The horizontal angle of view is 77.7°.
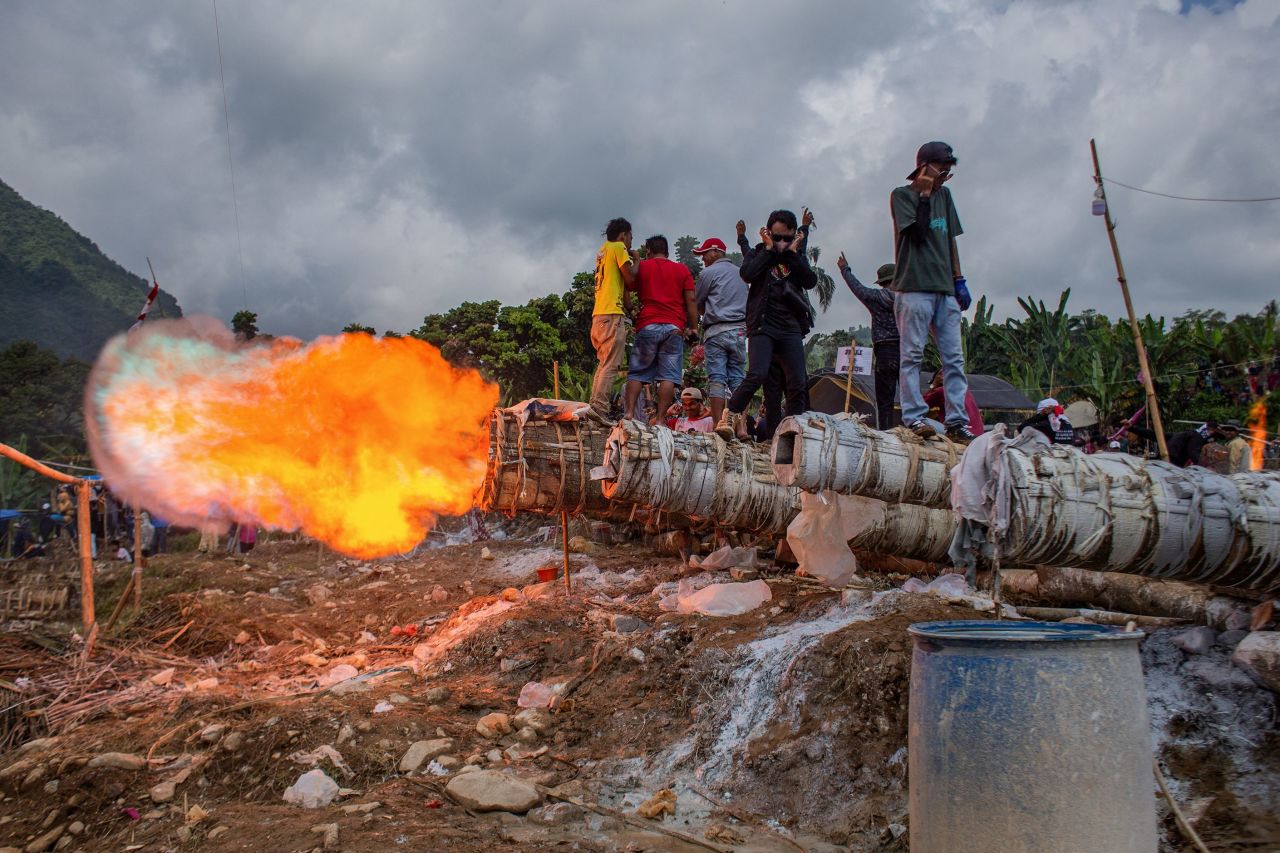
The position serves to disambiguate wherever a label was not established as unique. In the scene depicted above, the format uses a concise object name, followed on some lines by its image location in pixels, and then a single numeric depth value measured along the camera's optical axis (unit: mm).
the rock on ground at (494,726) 4707
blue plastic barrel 2480
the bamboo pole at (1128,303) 7584
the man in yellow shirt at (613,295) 7441
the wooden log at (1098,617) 4480
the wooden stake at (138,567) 8133
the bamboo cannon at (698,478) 5598
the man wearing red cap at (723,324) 7340
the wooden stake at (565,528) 7023
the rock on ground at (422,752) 4309
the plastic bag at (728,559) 7176
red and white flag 7916
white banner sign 8703
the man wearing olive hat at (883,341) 7352
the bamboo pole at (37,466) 6105
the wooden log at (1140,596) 4293
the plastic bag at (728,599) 5789
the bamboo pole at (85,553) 7102
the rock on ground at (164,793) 4289
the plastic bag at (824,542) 5754
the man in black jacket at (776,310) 6465
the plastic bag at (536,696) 5234
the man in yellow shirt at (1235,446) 11656
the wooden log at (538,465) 6234
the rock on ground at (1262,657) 3461
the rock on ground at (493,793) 3757
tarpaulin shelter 18594
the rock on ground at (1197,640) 4000
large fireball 7262
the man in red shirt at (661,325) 7402
